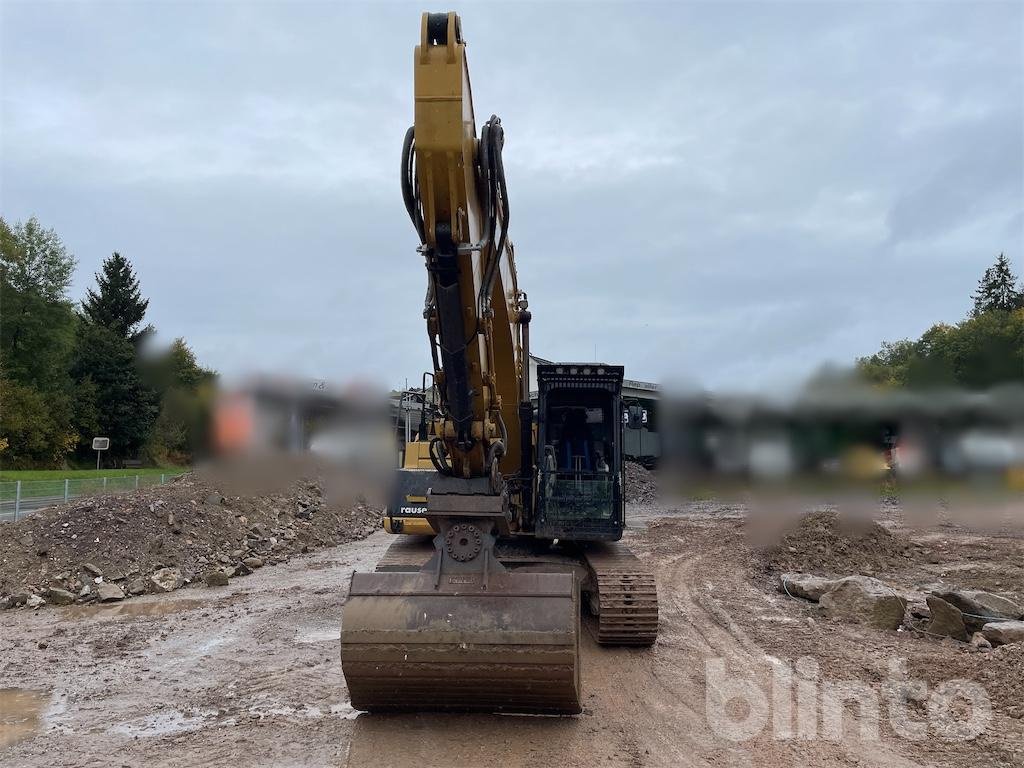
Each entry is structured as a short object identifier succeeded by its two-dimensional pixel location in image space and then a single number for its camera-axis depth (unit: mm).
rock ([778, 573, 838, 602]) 12523
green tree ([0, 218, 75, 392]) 41312
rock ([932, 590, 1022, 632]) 10078
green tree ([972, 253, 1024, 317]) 33591
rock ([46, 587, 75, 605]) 14141
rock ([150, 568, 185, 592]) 15207
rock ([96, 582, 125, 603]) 14297
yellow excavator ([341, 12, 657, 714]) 5637
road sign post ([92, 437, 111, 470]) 22117
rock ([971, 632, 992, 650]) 9070
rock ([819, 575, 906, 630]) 10750
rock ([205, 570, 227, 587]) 15969
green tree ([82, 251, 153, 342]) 28891
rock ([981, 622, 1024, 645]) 8992
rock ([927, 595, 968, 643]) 10000
